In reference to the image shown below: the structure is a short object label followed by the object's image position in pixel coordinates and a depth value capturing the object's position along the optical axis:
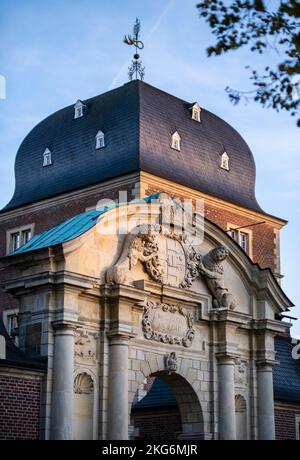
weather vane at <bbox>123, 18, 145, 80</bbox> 43.59
